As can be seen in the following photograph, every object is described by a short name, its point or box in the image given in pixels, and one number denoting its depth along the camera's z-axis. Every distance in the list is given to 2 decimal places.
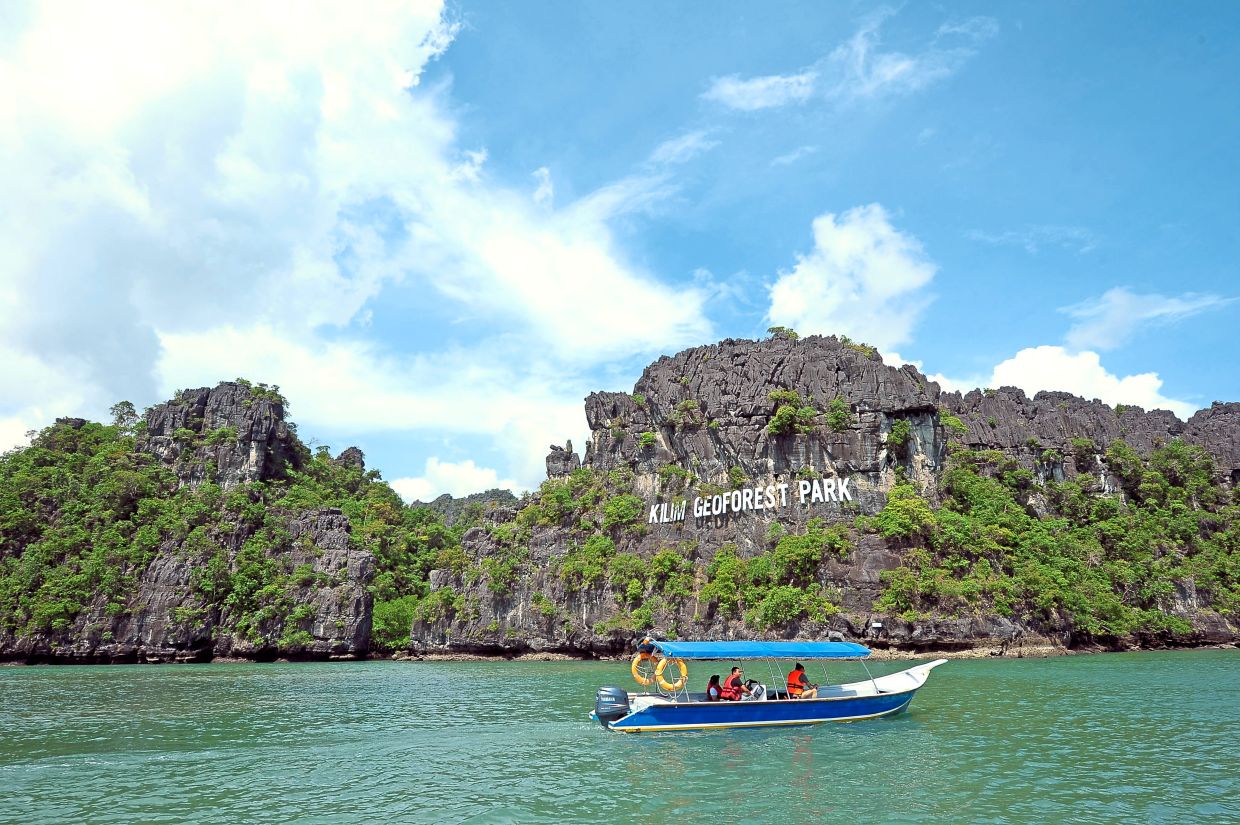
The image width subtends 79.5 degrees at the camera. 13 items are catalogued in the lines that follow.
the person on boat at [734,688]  23.66
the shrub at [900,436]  66.25
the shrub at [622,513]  74.38
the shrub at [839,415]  67.88
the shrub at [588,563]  69.50
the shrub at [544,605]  68.50
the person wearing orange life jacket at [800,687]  24.08
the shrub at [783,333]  82.06
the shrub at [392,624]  73.81
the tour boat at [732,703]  22.83
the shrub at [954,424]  76.81
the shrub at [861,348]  77.16
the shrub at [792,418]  68.69
